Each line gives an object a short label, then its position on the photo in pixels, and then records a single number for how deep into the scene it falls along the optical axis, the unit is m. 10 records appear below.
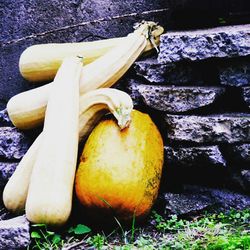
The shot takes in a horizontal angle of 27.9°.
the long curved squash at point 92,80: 2.61
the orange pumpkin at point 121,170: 2.27
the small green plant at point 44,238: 2.20
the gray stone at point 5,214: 2.56
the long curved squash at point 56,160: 2.23
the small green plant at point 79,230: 2.29
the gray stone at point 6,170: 2.74
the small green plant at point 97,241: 2.16
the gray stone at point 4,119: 2.96
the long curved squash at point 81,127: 2.40
